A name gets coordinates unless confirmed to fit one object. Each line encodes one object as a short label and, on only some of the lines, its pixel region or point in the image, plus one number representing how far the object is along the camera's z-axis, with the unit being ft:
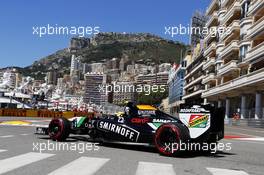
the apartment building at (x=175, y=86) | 453.17
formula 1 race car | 35.53
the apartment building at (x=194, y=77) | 316.46
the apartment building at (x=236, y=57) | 156.15
